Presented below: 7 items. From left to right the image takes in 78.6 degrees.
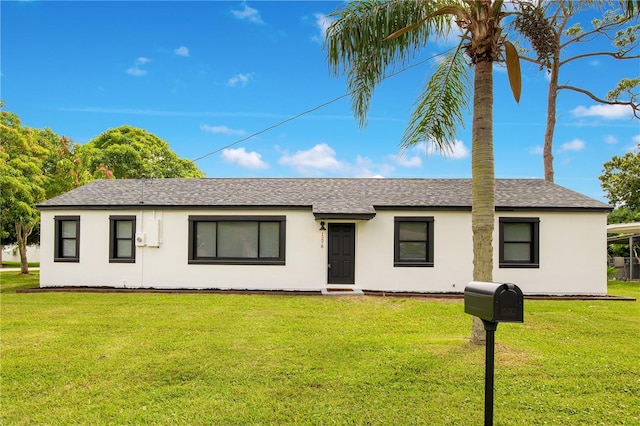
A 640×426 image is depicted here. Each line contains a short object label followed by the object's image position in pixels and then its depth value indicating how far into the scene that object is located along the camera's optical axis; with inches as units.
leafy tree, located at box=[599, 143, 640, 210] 991.6
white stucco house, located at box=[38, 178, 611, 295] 473.1
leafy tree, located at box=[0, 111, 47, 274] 577.0
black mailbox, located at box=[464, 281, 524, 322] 115.1
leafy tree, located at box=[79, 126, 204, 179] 1029.8
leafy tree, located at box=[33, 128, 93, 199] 761.6
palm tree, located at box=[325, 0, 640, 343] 235.3
